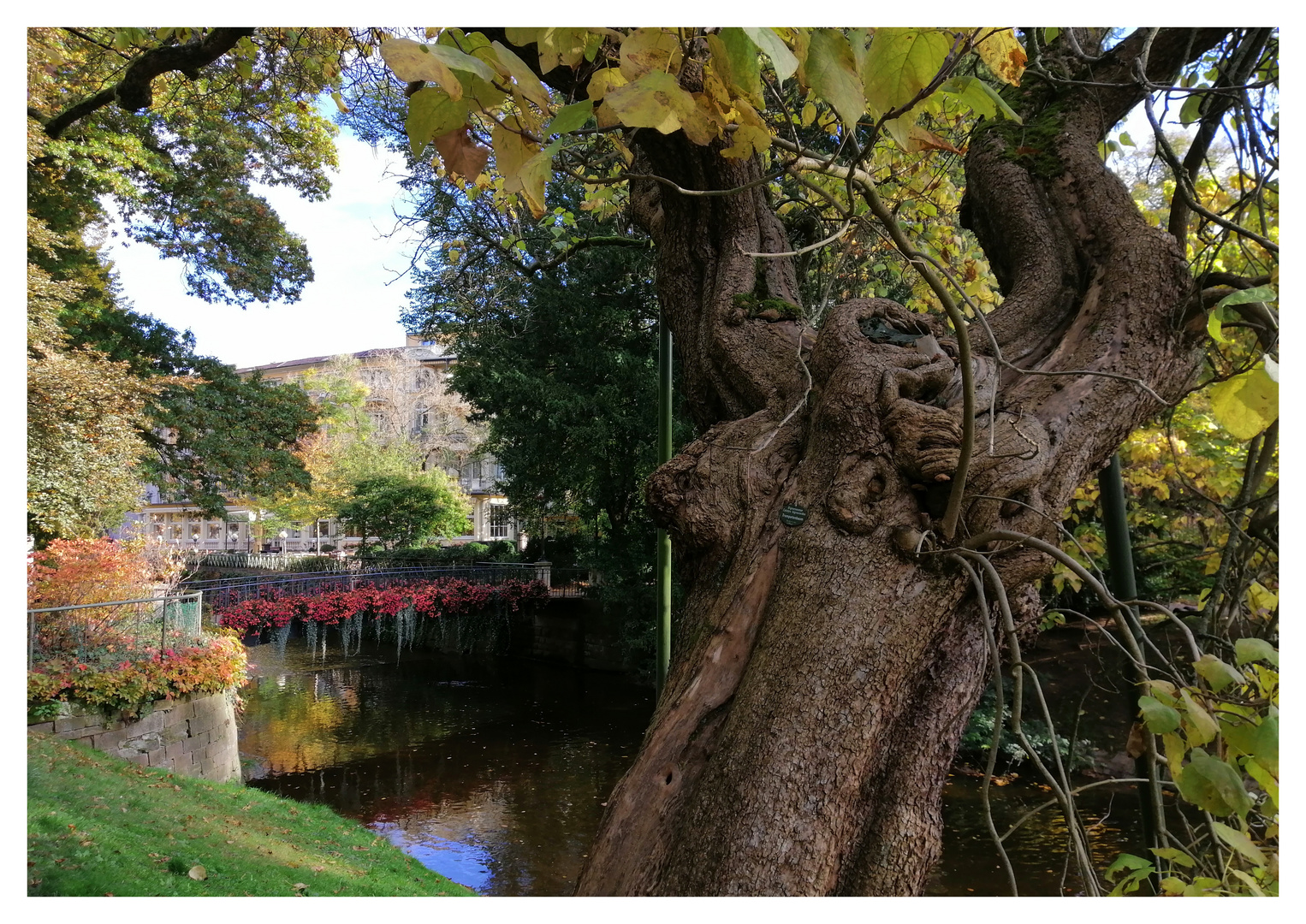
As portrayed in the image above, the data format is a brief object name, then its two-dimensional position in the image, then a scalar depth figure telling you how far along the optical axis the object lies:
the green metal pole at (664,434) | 2.53
